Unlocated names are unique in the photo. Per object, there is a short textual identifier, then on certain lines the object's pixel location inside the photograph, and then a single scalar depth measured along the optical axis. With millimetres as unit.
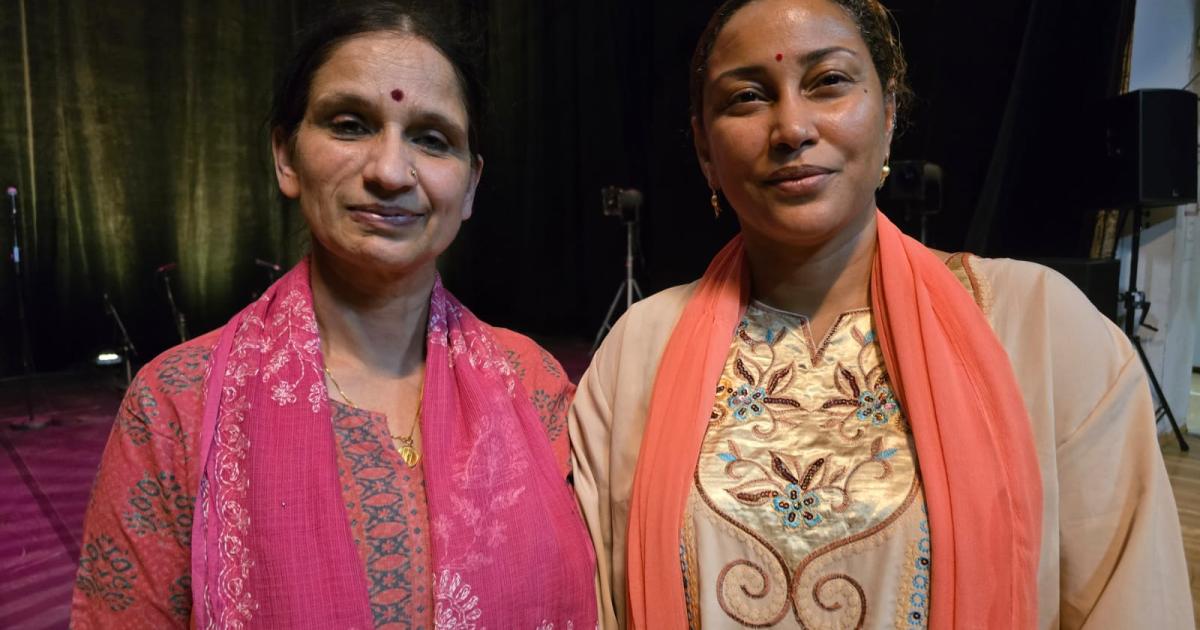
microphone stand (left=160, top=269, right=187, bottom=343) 3906
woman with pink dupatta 984
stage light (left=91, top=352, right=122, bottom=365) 3713
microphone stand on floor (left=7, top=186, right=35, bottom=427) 3771
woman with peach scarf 976
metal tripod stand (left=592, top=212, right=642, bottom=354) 4465
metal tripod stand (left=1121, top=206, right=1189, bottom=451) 3266
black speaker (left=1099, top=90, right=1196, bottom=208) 3061
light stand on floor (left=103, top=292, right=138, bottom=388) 3921
